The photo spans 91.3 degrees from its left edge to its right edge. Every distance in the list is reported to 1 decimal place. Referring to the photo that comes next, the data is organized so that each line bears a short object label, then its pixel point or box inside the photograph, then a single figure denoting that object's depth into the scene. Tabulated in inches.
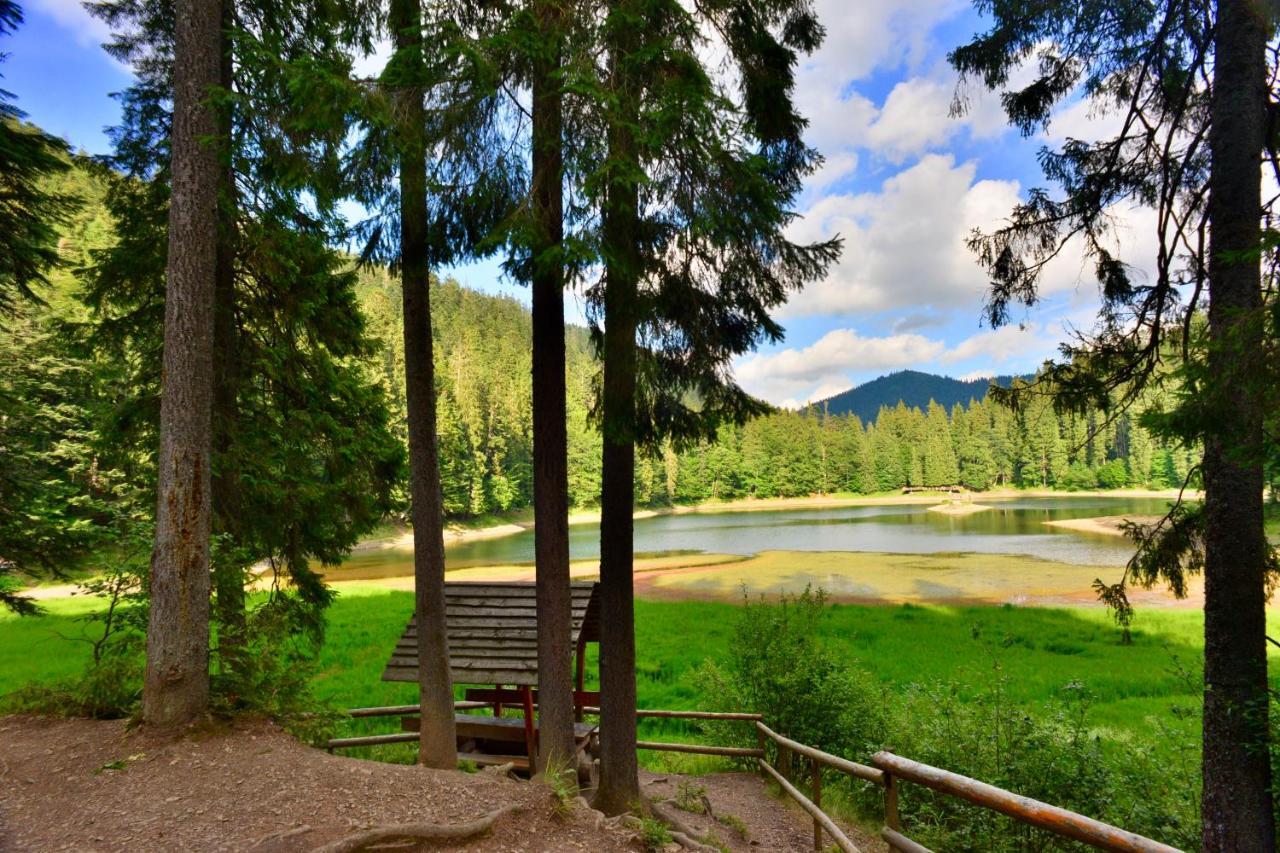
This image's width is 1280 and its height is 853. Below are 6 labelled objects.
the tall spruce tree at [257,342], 243.4
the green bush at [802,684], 292.7
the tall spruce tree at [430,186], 175.3
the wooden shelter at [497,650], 249.3
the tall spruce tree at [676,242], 164.9
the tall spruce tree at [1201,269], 137.6
